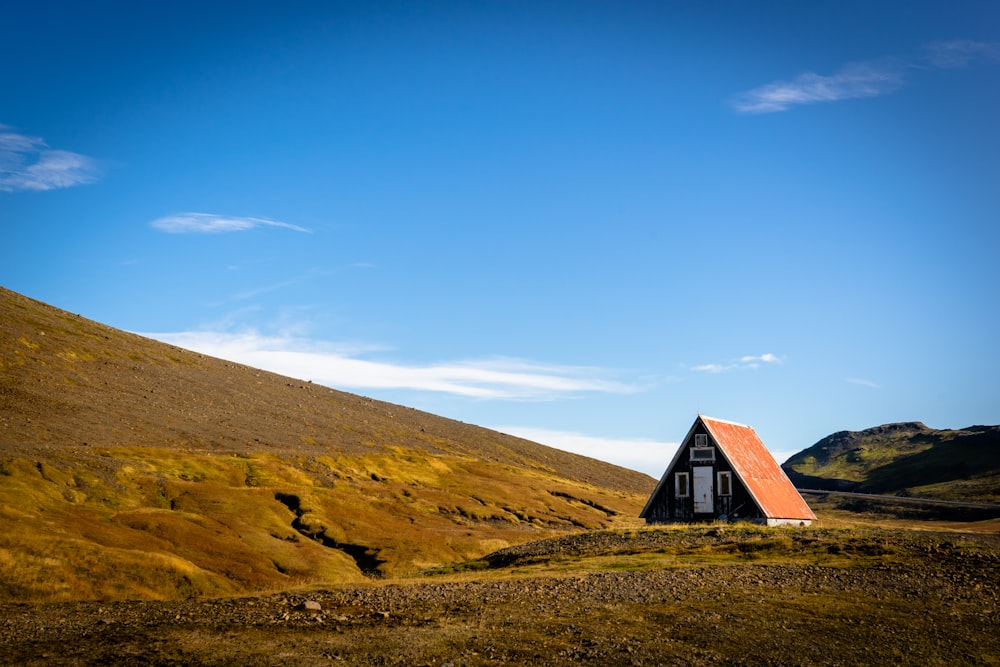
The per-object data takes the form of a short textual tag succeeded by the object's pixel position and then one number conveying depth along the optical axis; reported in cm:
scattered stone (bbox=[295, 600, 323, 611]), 2533
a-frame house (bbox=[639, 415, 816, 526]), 5375
